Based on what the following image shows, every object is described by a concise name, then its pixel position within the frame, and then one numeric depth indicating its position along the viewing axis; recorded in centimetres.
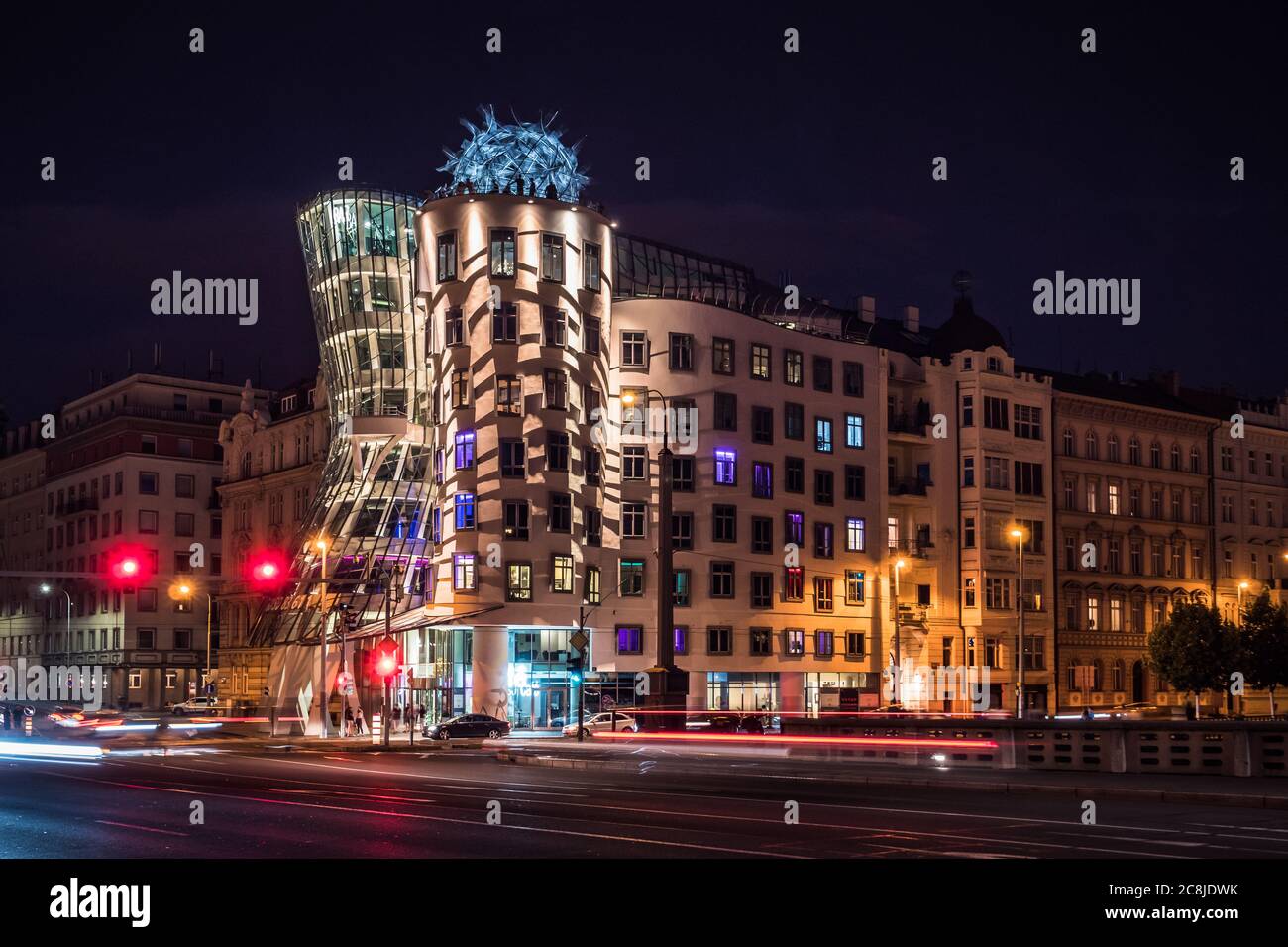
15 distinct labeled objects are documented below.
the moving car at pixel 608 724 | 6144
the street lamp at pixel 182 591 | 5541
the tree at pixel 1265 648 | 8338
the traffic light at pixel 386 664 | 5453
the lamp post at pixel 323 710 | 6253
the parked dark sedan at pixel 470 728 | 6253
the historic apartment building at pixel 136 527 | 11181
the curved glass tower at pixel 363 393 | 7675
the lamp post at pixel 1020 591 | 7288
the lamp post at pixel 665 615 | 4712
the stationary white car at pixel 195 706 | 9418
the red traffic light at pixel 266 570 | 4966
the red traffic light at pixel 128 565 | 3975
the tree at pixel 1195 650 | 8244
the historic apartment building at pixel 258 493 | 10162
